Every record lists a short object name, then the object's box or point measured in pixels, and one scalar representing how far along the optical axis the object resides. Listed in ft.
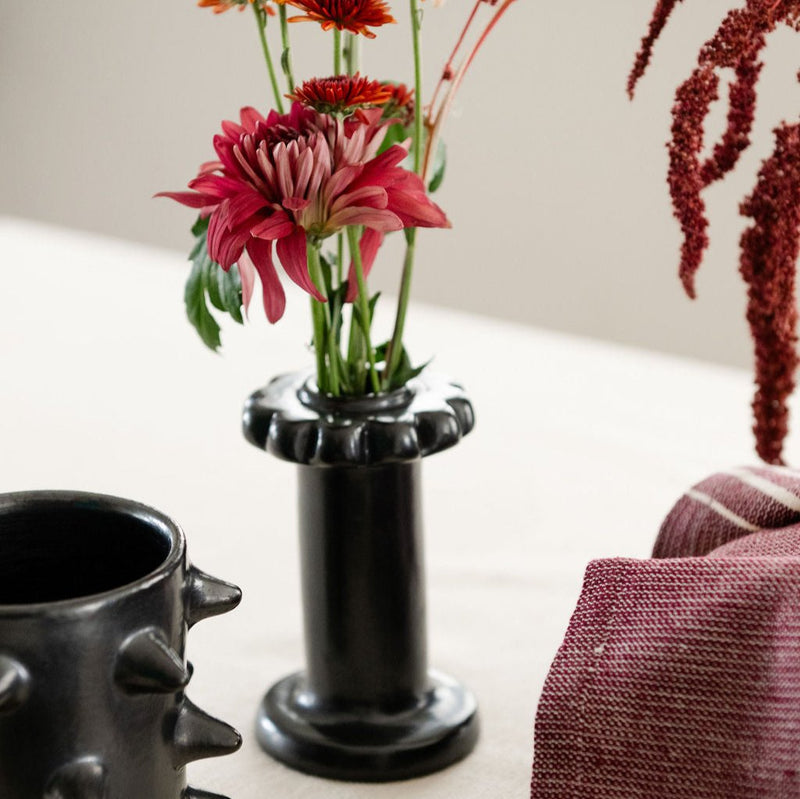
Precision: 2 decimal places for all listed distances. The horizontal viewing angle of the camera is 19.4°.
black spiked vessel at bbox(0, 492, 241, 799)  2.34
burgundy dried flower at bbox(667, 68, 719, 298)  2.75
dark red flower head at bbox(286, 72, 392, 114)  2.70
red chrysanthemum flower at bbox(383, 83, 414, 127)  2.96
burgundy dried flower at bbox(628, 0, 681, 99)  2.76
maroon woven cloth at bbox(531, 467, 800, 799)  2.56
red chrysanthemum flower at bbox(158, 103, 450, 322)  2.68
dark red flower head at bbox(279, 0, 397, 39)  2.68
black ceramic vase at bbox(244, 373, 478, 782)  2.94
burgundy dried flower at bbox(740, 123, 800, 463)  2.82
